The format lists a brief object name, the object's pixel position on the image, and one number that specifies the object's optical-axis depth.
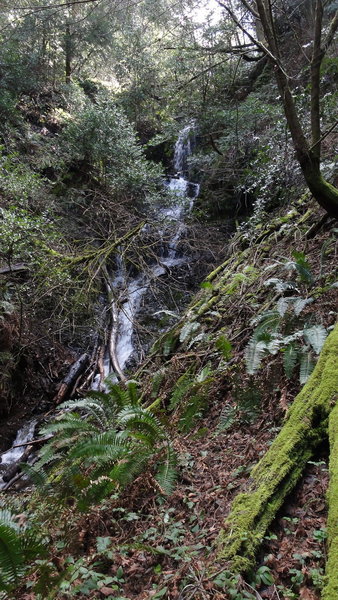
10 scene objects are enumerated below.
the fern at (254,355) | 3.15
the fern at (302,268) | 3.96
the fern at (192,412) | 3.46
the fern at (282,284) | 3.95
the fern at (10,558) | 2.03
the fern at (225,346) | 3.85
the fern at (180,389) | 3.82
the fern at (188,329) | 4.53
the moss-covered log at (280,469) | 1.92
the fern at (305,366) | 2.82
